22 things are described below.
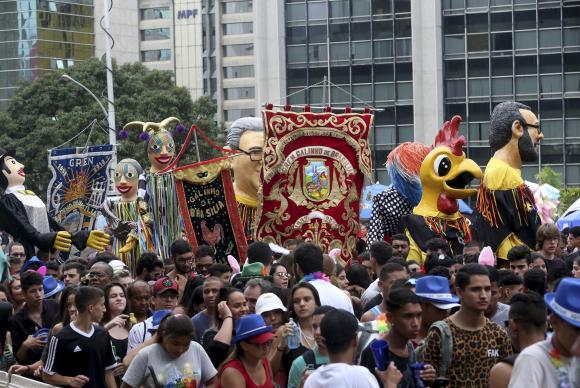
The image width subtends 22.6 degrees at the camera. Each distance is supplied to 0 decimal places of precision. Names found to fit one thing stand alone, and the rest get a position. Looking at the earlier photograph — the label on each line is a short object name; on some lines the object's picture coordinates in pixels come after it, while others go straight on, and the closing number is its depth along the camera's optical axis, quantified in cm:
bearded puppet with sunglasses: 1642
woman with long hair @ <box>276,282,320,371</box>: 871
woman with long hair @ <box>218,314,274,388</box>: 793
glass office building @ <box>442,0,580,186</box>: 4759
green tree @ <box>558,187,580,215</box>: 3909
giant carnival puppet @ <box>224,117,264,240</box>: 1972
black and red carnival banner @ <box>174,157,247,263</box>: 1747
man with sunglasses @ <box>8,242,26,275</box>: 1458
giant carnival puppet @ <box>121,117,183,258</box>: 1762
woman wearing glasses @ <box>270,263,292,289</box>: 1101
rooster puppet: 1681
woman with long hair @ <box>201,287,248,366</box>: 915
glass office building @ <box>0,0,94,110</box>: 7312
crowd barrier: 893
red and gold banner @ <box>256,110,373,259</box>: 1802
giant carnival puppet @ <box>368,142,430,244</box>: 1778
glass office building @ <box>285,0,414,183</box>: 5012
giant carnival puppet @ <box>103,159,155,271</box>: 1928
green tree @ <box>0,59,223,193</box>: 4569
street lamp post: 3425
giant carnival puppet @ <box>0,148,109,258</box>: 1627
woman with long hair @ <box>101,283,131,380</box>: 983
